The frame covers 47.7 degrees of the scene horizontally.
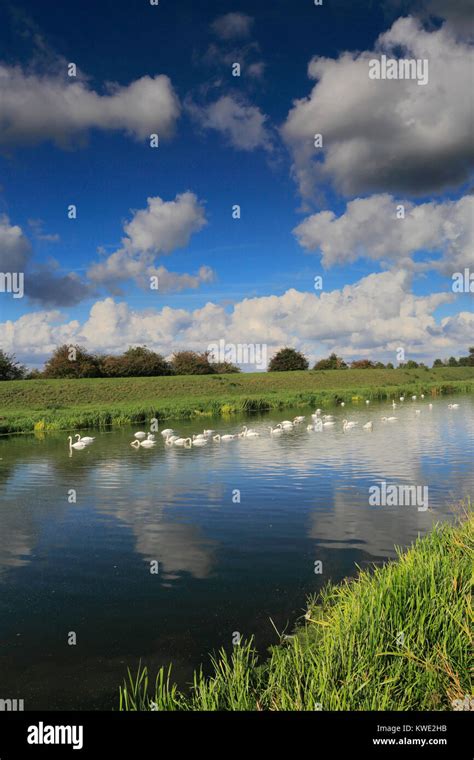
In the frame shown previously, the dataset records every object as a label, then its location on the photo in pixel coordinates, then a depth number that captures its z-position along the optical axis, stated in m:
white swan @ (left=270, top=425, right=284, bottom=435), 30.39
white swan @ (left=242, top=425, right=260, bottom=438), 29.55
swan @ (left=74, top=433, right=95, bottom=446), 28.45
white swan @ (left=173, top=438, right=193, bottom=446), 27.70
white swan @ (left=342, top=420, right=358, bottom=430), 31.86
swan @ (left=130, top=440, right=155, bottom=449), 27.19
